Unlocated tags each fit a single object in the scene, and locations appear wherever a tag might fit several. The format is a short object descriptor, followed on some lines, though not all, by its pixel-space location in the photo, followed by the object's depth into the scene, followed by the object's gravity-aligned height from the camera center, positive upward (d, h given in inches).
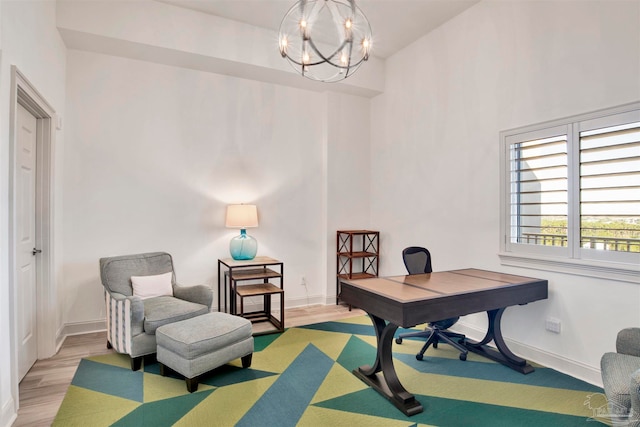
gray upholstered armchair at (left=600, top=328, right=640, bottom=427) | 61.0 -33.1
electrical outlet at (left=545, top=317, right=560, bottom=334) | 116.3 -37.0
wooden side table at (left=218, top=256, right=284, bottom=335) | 152.9 -33.8
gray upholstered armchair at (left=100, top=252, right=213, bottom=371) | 114.9 -31.8
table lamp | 162.1 -5.6
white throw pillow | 132.9 -28.0
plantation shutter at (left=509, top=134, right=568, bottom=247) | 115.5 +7.9
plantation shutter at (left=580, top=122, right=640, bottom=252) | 98.7 +7.6
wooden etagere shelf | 192.7 -21.8
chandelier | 87.3 +46.5
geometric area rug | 88.5 -51.4
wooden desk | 93.1 -25.5
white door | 105.8 -8.4
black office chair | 129.7 -40.8
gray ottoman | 101.4 -39.6
